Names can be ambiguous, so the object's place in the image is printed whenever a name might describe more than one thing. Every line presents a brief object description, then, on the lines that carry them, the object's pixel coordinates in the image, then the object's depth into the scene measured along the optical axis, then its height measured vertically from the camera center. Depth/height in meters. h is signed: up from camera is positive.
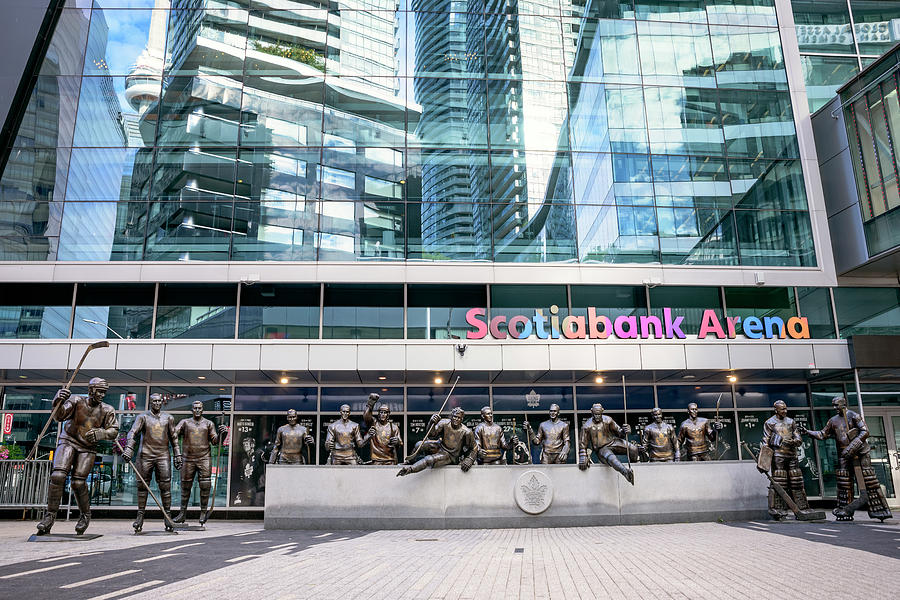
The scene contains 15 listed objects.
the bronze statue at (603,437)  15.72 +0.24
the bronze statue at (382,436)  16.25 +0.39
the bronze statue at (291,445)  17.08 +0.24
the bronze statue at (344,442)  16.69 +0.27
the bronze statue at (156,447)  14.62 +0.23
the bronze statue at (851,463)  14.99 -0.45
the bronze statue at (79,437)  12.47 +0.41
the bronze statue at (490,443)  16.14 +0.17
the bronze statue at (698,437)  17.16 +0.22
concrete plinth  14.85 -1.00
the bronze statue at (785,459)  15.48 -0.33
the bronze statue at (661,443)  17.02 +0.09
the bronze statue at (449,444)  14.98 +0.16
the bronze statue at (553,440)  16.39 +0.21
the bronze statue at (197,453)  16.03 +0.09
